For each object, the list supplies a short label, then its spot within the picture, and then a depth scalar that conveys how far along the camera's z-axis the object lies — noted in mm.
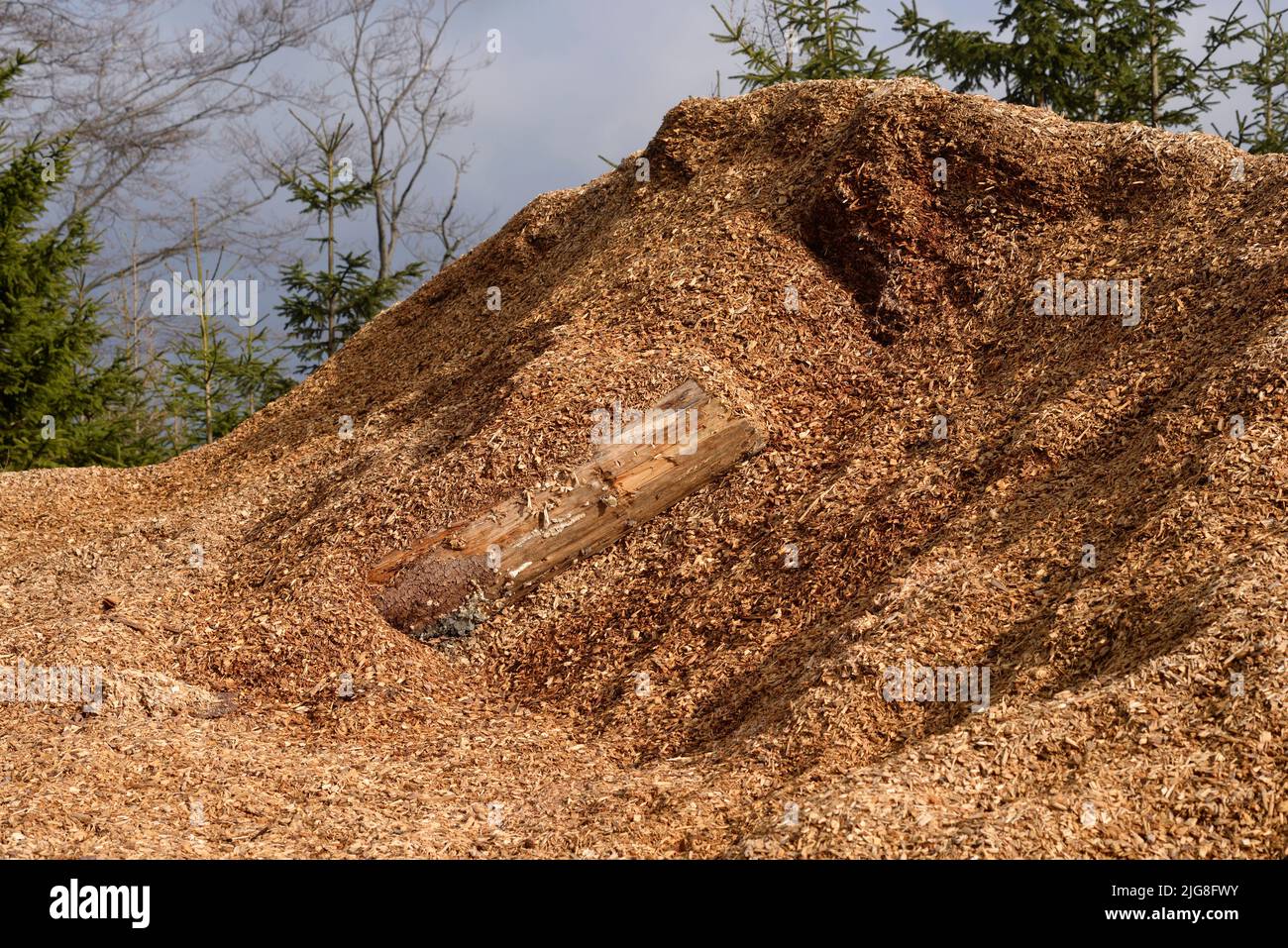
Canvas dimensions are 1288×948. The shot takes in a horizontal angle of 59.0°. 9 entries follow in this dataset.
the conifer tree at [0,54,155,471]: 14797
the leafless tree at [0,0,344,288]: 19578
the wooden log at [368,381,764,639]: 7266
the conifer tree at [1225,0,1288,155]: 16188
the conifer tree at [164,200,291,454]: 16234
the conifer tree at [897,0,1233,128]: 15977
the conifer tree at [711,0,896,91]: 15406
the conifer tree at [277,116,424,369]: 19688
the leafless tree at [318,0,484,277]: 22531
